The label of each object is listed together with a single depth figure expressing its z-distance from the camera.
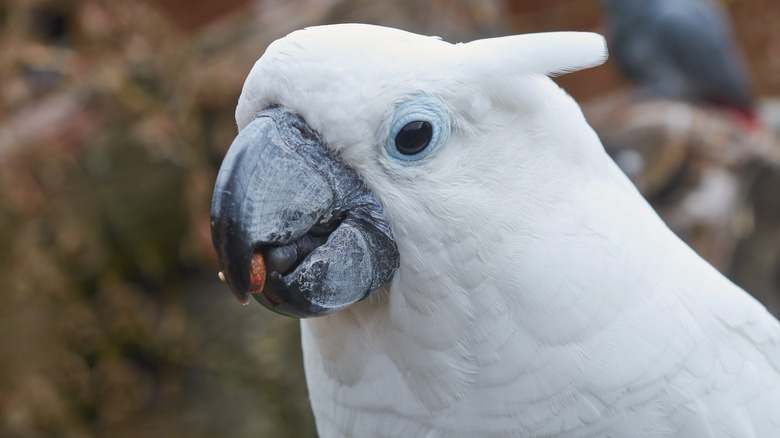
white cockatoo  0.40
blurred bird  1.28
